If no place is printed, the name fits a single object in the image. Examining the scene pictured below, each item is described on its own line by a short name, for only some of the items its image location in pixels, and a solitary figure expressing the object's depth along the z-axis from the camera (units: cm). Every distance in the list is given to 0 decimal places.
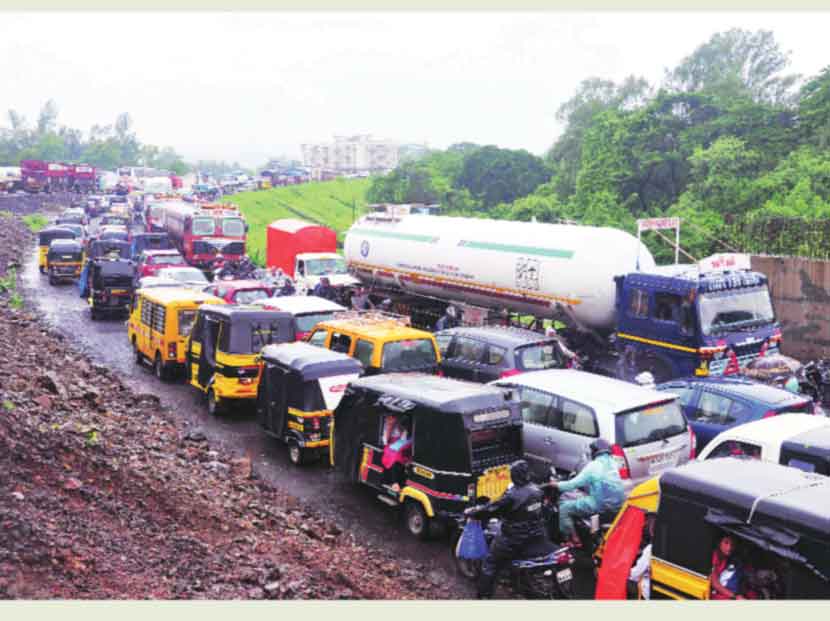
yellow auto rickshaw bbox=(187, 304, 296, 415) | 1581
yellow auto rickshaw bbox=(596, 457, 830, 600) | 637
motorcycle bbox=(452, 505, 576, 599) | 823
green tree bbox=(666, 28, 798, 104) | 7112
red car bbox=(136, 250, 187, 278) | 2981
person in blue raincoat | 926
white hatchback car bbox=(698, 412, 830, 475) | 952
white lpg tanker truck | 1666
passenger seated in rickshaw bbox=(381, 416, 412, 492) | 1074
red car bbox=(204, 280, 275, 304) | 2117
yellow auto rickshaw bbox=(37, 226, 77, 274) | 3981
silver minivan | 1055
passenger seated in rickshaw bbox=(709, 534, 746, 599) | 687
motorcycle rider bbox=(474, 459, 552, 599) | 805
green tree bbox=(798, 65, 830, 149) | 3906
